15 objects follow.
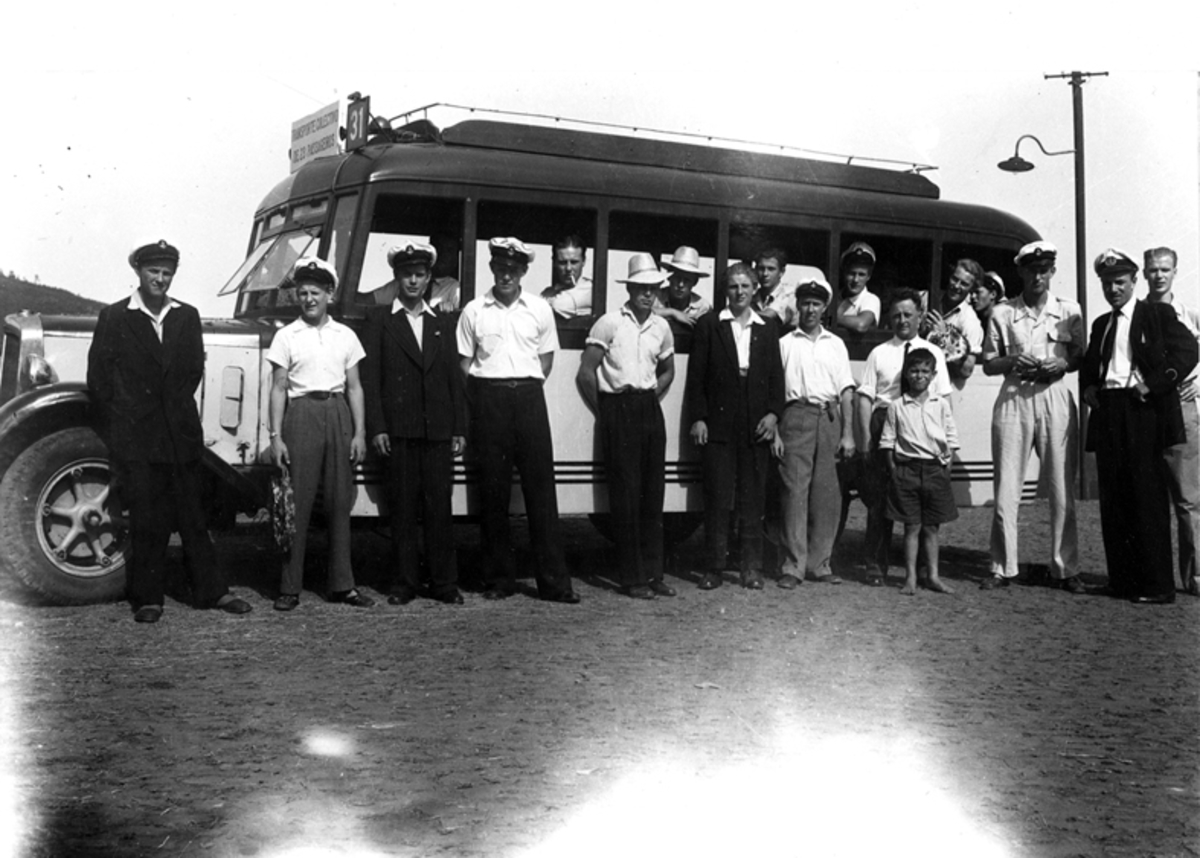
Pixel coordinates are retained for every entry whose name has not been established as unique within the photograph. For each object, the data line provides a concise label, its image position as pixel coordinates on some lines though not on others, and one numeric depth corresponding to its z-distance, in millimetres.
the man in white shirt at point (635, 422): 7438
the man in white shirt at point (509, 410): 7102
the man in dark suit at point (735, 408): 7652
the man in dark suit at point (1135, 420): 7582
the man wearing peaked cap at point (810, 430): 7859
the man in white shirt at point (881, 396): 8055
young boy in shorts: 7762
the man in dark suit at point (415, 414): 6996
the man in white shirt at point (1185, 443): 7707
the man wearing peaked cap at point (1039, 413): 8062
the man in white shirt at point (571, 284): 7887
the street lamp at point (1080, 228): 16422
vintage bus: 6688
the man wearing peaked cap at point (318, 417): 6730
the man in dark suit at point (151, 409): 6480
